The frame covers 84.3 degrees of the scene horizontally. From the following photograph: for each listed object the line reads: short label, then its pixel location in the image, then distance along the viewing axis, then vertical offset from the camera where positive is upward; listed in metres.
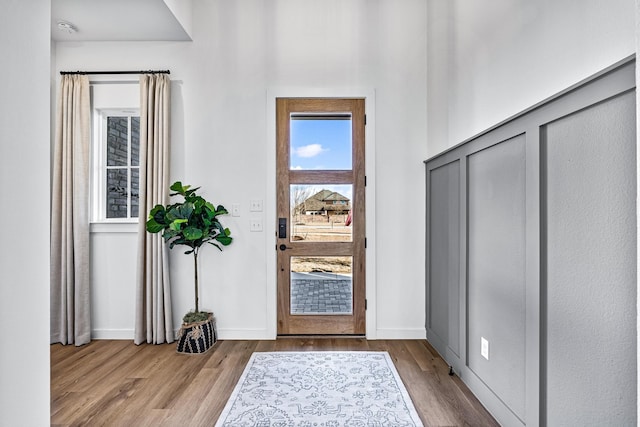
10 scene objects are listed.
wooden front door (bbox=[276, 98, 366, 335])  3.29 -0.02
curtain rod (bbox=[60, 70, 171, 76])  3.18 +1.29
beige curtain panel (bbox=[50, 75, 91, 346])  3.13 -0.03
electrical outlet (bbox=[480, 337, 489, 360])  2.08 -0.79
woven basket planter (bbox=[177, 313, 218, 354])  2.91 -1.03
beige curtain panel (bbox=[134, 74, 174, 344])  3.12 +0.04
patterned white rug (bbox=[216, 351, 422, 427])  1.97 -1.14
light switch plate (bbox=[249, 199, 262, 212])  3.27 +0.08
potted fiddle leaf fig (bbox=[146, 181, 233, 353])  2.89 -0.13
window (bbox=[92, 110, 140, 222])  3.38 +0.46
